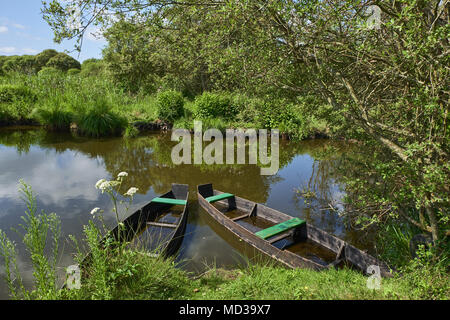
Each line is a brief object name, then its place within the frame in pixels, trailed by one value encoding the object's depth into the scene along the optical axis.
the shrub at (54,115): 18.12
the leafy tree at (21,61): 48.78
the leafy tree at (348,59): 3.25
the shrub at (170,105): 18.79
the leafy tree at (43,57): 50.06
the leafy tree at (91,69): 38.79
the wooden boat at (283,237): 4.95
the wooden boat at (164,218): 5.88
